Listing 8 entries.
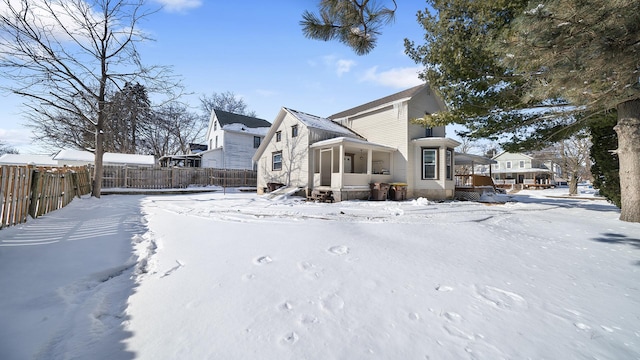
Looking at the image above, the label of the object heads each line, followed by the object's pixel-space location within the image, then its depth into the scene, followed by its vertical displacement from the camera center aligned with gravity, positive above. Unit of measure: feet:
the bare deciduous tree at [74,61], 34.24 +18.14
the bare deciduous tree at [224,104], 119.75 +39.21
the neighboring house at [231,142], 82.23 +14.34
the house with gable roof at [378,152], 41.71 +6.18
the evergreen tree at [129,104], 42.32 +13.85
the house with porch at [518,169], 136.15 +9.35
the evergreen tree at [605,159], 27.96 +3.17
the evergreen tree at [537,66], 14.08 +8.62
